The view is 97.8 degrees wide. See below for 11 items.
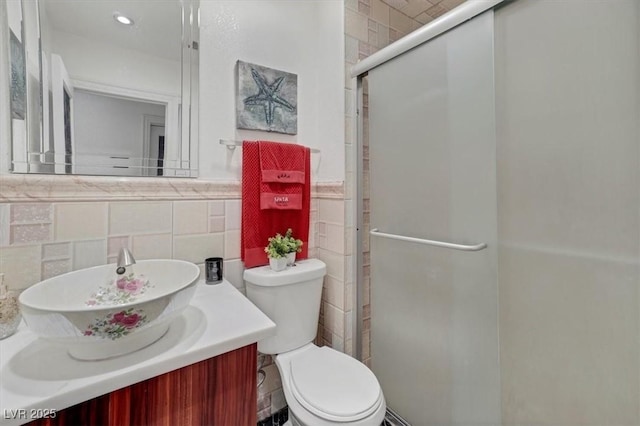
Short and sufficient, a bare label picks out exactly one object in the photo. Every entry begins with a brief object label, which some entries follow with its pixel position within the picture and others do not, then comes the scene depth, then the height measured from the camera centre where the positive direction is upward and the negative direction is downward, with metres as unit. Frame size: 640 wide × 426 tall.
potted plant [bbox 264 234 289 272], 1.35 -0.20
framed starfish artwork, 1.41 +0.60
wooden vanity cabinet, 0.62 -0.46
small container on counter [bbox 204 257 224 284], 1.25 -0.26
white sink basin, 0.60 -0.25
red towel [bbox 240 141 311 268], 1.39 -0.02
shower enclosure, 0.82 -0.01
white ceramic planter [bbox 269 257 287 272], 1.35 -0.25
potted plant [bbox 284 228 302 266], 1.40 -0.17
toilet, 1.00 -0.68
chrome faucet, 0.90 -0.15
